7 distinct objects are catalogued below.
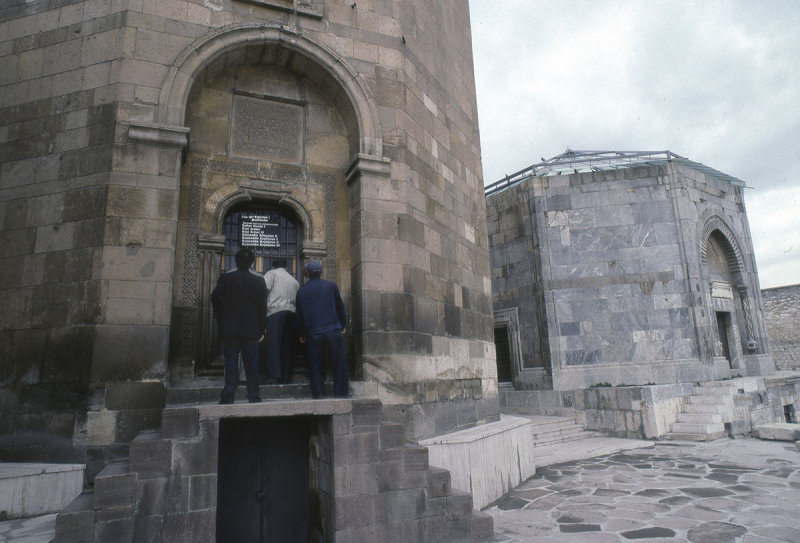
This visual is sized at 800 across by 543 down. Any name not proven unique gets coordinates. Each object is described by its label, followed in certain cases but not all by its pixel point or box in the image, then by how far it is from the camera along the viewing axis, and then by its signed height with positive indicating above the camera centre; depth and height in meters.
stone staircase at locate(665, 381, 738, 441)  10.67 -1.05
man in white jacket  5.88 +0.69
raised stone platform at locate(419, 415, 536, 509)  6.01 -1.07
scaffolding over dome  15.51 +6.31
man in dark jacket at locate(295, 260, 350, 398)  5.39 +0.53
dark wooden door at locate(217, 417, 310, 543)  5.04 -0.99
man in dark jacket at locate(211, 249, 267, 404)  4.84 +0.64
